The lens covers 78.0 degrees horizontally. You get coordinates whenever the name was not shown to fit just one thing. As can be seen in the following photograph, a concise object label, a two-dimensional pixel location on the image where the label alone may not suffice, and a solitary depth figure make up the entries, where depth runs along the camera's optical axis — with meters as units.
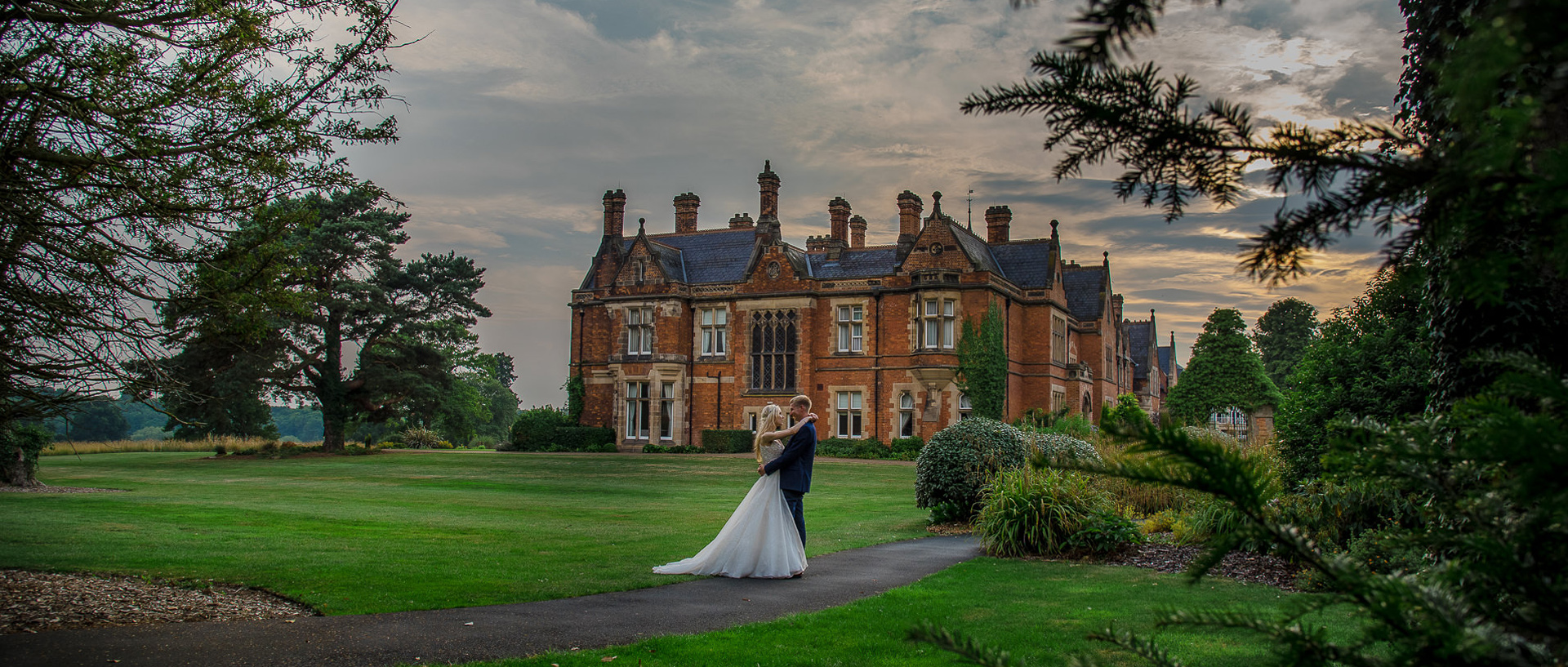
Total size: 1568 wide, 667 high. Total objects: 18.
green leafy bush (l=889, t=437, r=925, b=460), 35.91
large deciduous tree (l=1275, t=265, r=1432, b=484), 10.20
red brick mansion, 37.69
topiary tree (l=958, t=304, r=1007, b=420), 36.03
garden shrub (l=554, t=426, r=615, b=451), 42.06
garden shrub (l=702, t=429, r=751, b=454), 39.84
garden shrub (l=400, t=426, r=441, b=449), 50.84
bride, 9.95
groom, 10.43
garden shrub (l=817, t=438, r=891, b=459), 36.62
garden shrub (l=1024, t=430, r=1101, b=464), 13.25
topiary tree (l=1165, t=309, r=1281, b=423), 40.66
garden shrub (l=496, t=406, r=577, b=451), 43.16
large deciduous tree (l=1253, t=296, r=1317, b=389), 62.75
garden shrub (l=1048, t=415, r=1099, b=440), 24.00
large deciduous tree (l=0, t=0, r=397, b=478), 7.18
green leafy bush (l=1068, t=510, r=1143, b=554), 11.15
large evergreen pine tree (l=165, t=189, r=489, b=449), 37.50
